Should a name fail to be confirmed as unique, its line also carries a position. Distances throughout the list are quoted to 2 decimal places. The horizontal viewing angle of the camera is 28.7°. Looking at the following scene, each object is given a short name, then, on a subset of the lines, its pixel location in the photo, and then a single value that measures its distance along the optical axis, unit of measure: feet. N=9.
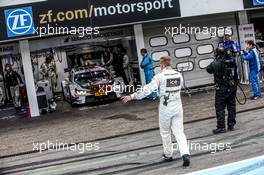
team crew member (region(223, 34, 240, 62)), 57.85
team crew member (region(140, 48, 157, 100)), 58.55
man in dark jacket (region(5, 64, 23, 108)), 65.46
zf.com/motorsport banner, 55.21
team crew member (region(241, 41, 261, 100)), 49.37
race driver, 28.81
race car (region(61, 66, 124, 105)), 61.62
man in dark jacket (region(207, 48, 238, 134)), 36.29
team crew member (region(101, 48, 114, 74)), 73.36
